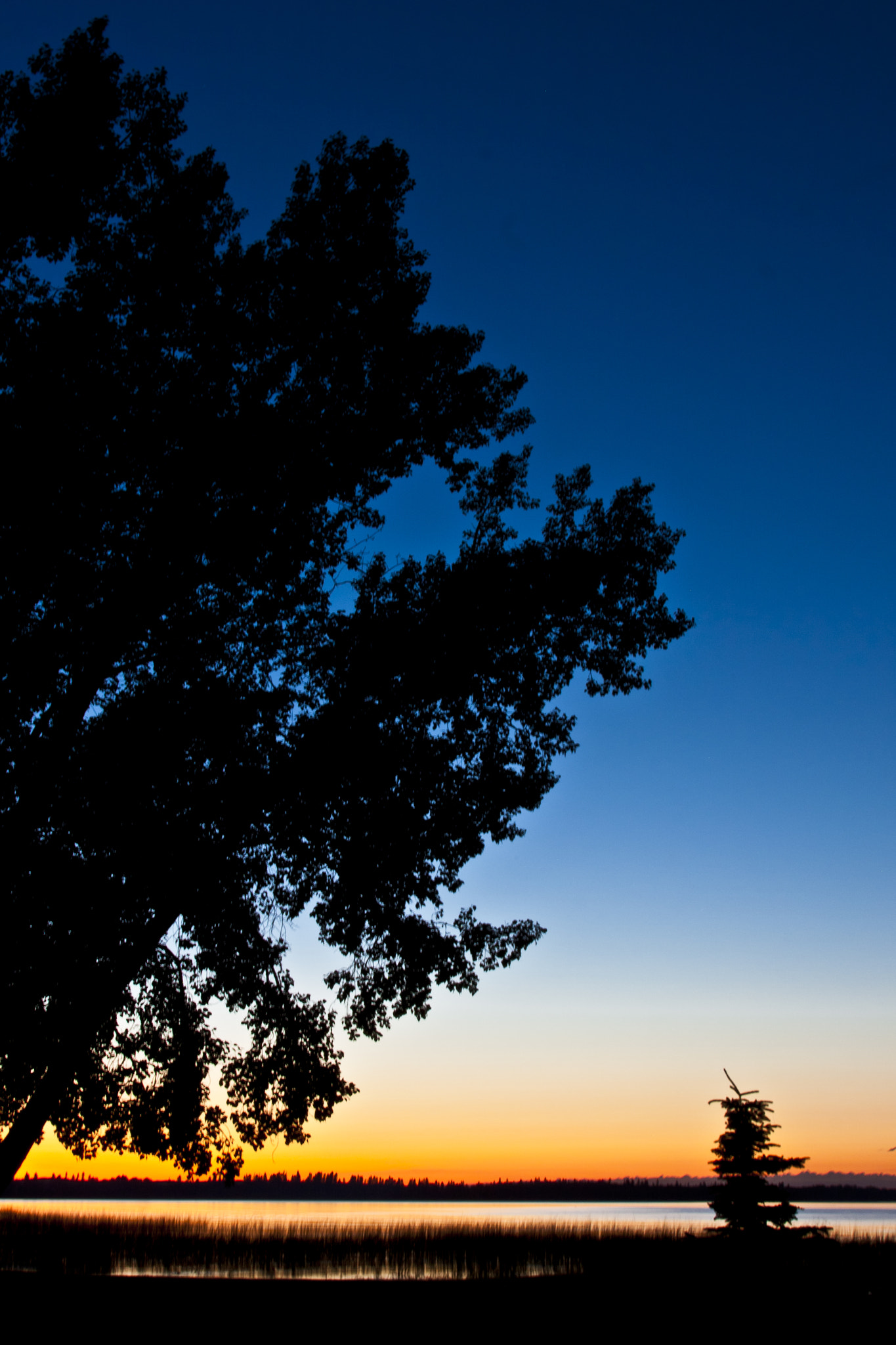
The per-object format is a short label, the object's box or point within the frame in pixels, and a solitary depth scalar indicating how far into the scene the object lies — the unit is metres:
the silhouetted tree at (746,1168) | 19.61
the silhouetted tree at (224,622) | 11.60
